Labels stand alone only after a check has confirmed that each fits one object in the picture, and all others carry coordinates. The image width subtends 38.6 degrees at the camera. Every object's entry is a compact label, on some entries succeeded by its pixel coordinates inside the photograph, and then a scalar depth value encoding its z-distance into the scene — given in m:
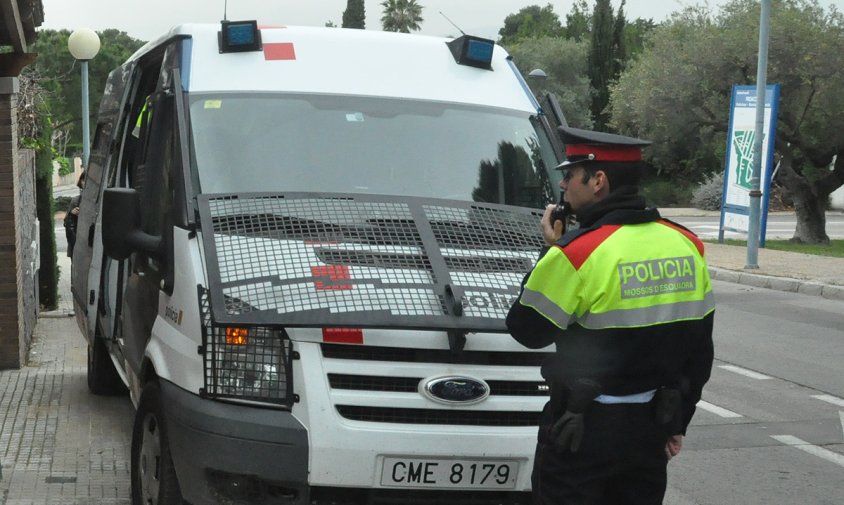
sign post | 24.89
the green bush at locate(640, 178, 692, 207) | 50.88
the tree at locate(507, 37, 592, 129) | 66.56
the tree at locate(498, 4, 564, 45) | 102.59
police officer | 3.58
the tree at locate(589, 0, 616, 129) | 64.19
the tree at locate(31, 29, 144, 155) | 50.09
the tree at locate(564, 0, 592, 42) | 96.23
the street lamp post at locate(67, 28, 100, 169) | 17.55
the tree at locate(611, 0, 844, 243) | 27.95
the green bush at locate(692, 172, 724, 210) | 46.38
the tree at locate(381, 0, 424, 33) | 102.62
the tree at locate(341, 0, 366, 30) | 78.06
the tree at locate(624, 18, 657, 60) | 74.19
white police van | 4.47
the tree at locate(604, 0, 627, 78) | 64.65
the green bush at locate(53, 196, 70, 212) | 42.75
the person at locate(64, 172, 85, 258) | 13.04
